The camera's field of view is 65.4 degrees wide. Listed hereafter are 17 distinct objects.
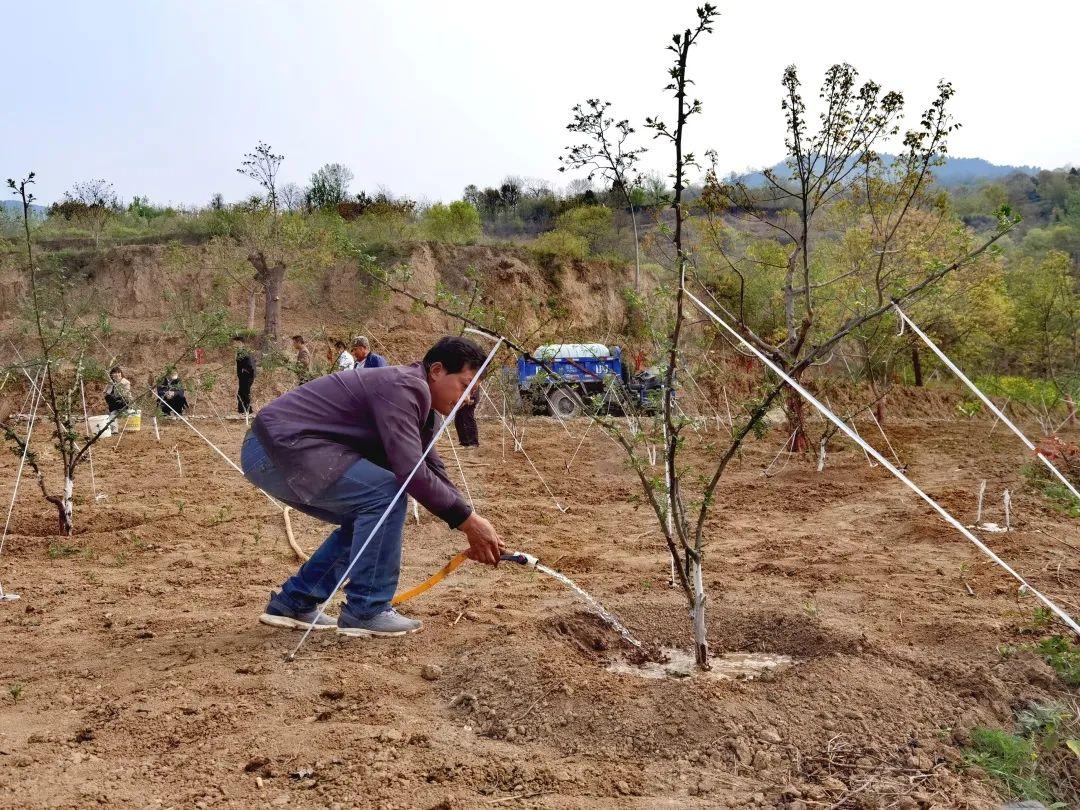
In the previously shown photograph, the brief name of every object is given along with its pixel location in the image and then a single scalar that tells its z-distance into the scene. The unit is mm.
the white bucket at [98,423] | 9938
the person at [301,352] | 11423
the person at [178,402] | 14191
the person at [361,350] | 8546
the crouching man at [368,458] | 3234
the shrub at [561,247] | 25531
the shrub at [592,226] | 27500
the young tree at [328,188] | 30425
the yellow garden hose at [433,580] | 3469
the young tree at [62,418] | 5398
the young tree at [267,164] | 19344
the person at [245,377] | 14789
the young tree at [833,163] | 7918
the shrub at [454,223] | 26234
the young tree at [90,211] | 26125
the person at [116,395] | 10017
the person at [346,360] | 9392
